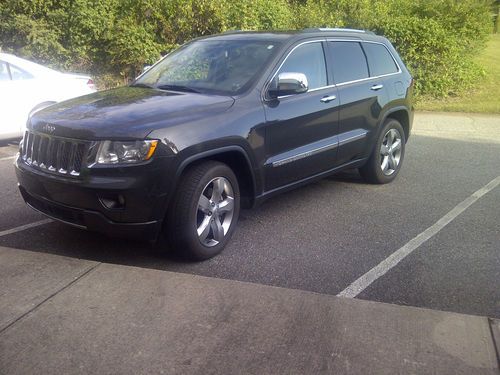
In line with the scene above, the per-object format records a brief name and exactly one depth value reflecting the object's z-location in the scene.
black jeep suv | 4.02
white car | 8.35
